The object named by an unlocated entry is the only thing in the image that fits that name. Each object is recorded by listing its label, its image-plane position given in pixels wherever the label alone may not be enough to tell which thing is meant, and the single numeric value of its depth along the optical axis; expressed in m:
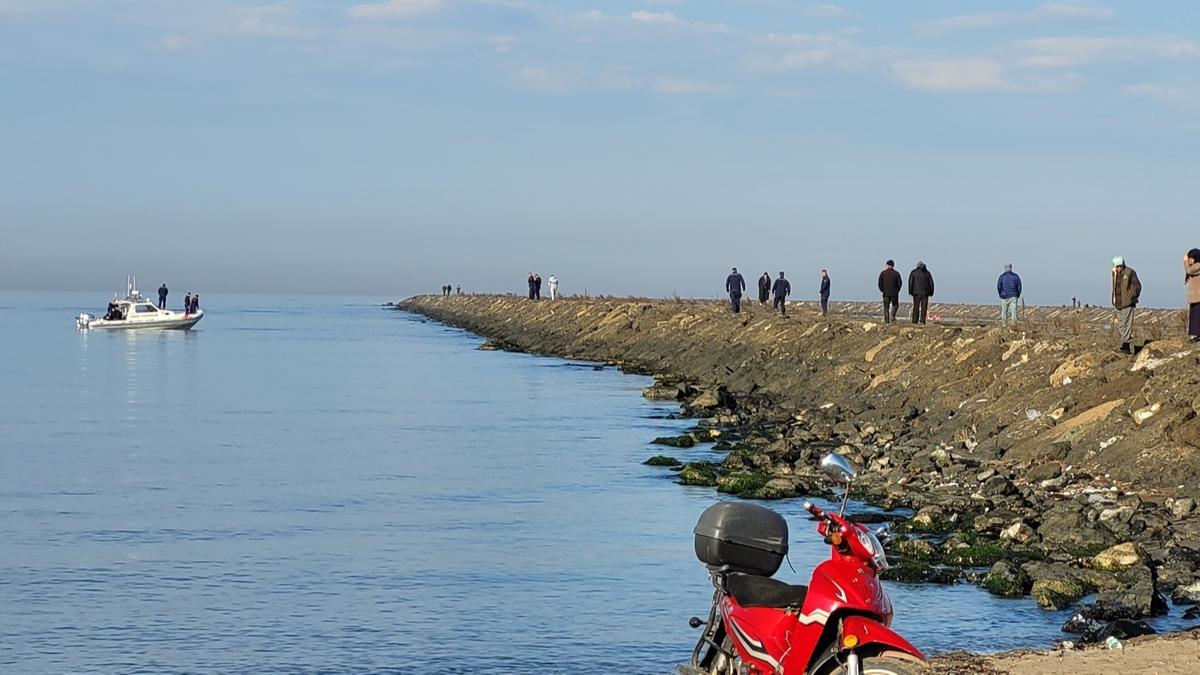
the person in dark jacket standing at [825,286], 57.31
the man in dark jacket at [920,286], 43.38
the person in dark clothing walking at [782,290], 60.53
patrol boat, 102.06
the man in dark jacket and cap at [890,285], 45.09
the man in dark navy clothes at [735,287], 64.19
